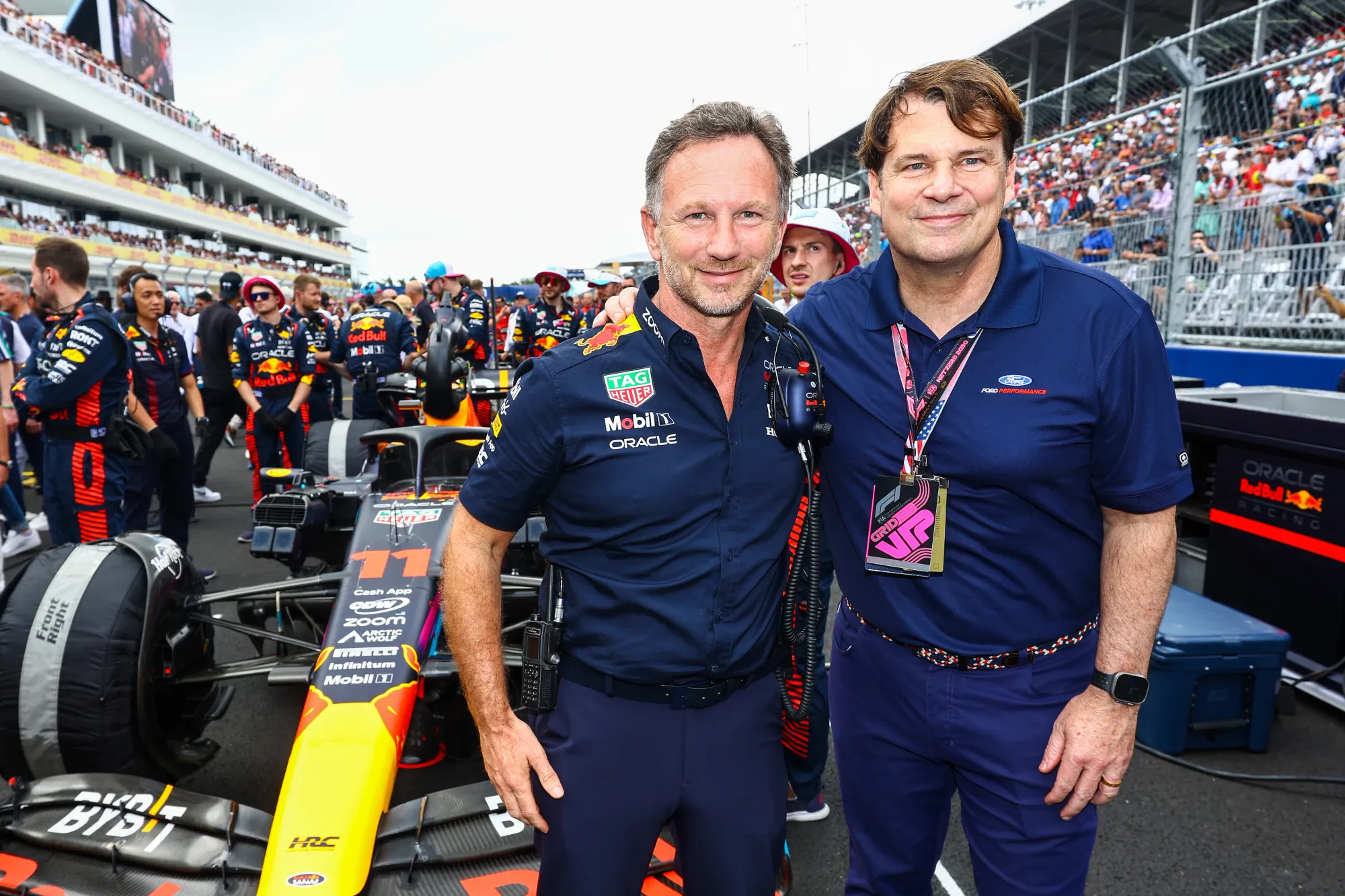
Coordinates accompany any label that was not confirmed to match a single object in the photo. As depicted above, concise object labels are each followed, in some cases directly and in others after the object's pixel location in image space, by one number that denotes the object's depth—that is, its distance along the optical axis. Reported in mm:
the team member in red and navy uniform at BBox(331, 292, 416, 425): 8078
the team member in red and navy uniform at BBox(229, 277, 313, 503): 6785
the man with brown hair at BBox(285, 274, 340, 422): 7746
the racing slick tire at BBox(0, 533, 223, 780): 2619
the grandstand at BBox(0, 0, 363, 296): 32250
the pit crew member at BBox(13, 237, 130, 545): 4289
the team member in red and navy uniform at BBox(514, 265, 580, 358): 9398
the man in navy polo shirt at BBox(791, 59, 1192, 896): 1595
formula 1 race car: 2104
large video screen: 50844
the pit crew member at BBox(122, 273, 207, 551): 5215
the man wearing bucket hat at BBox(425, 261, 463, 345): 10164
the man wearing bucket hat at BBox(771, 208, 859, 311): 3336
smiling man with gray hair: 1579
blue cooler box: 3271
